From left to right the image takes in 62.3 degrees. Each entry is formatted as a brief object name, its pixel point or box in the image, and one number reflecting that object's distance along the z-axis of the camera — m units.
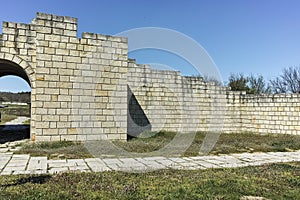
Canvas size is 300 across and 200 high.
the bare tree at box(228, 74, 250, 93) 19.59
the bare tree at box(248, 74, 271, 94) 25.49
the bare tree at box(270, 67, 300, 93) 25.67
